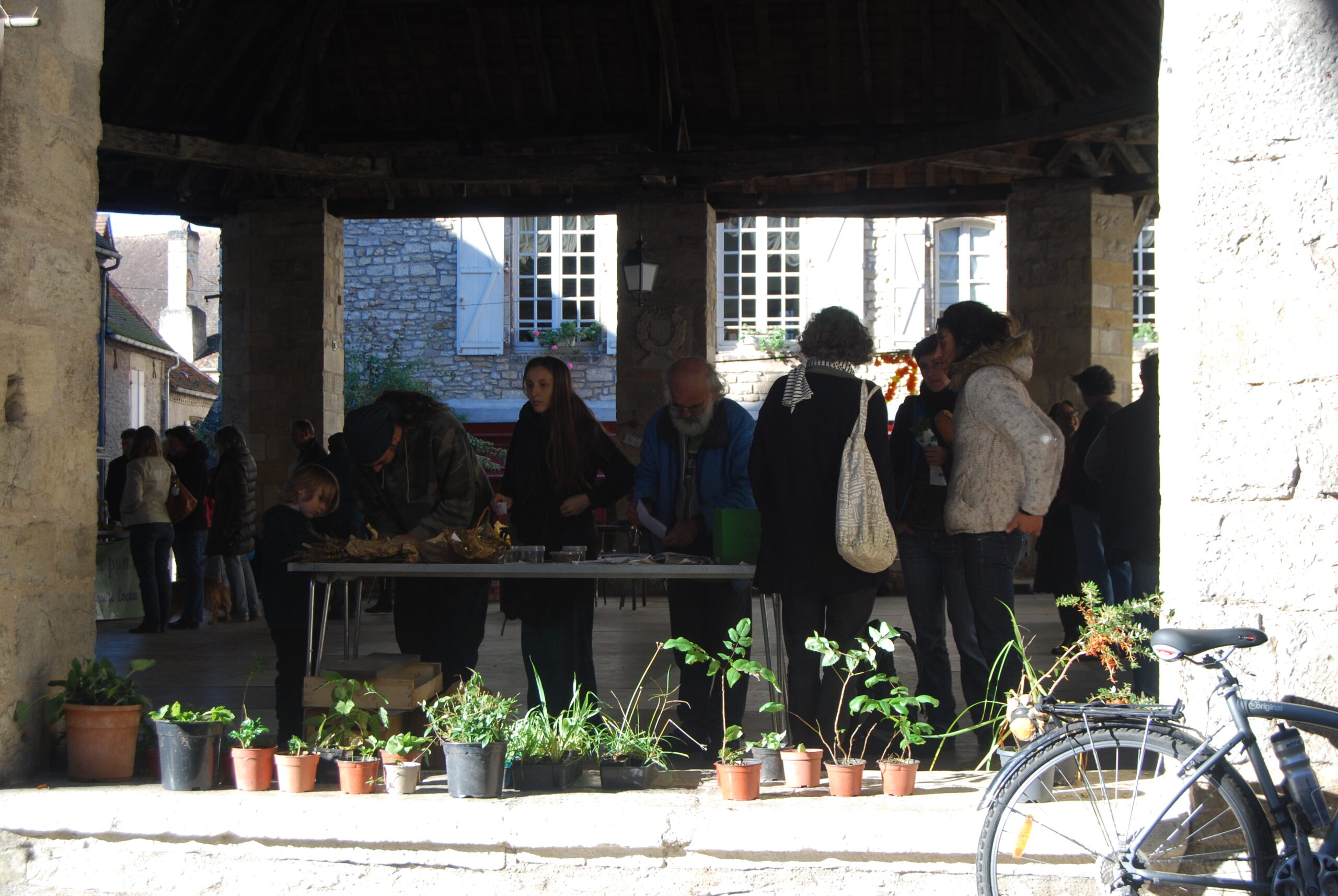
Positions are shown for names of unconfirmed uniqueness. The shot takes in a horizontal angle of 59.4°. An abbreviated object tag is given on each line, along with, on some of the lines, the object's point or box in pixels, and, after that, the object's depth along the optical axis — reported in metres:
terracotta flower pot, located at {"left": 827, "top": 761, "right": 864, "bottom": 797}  3.24
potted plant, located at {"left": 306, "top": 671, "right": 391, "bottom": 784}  3.38
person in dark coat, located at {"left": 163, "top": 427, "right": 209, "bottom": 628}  8.30
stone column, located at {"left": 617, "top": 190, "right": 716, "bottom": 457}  9.26
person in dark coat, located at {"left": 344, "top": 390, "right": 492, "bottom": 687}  4.30
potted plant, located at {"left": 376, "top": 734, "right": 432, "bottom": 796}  3.25
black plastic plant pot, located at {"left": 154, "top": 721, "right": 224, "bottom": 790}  3.27
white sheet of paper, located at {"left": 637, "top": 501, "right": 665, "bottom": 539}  4.45
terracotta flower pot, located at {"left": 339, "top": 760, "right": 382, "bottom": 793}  3.25
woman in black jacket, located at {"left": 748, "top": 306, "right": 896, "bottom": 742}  3.68
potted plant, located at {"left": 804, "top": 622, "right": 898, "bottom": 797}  3.24
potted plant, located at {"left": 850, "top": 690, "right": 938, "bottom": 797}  3.24
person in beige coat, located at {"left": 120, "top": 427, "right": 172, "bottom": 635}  7.84
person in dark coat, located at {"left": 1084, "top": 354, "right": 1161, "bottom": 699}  4.49
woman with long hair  4.23
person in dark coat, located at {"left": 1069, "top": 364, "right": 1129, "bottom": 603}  5.78
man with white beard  4.28
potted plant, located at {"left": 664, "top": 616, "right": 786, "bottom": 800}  3.19
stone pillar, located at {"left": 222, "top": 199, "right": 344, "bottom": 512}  9.53
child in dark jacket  4.01
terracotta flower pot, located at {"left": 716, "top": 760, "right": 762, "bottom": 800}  3.19
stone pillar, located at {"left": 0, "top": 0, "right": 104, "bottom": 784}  3.23
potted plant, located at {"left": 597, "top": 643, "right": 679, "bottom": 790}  3.35
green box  3.94
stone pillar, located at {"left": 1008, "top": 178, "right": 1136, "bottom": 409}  8.90
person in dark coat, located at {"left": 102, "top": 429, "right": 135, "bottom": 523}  8.66
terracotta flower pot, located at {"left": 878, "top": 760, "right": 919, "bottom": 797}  3.23
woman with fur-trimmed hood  3.85
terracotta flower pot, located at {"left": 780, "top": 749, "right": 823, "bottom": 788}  3.32
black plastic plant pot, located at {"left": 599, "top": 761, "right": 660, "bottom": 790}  3.35
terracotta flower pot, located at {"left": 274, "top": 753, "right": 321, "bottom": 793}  3.27
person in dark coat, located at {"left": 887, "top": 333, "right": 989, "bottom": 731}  4.15
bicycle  2.50
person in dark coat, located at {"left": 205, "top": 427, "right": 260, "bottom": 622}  7.98
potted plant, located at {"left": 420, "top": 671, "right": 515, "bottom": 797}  3.19
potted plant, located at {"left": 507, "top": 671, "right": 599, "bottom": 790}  3.30
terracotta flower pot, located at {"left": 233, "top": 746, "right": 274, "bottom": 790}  3.29
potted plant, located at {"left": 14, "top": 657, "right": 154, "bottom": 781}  3.35
